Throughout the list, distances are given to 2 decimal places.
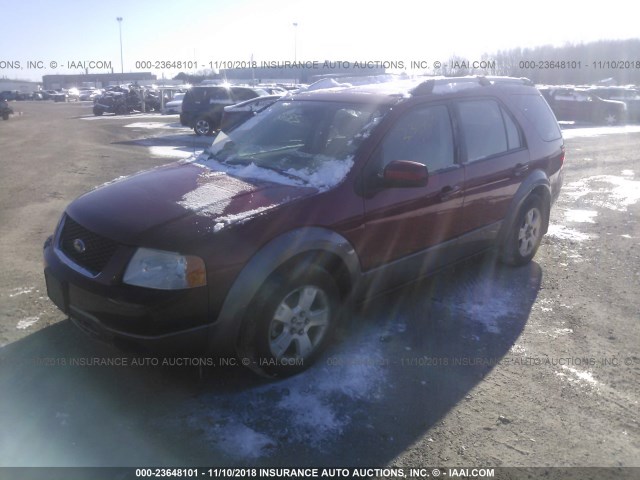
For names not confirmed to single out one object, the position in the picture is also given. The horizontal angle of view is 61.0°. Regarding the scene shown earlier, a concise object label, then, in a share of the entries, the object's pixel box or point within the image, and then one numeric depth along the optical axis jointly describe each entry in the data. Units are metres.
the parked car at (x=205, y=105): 19.00
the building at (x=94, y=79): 80.56
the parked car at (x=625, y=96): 26.91
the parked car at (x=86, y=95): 65.75
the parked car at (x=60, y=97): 63.74
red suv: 2.96
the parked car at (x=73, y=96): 65.06
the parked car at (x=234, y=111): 14.03
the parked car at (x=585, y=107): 24.88
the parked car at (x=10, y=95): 61.31
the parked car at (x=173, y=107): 33.06
